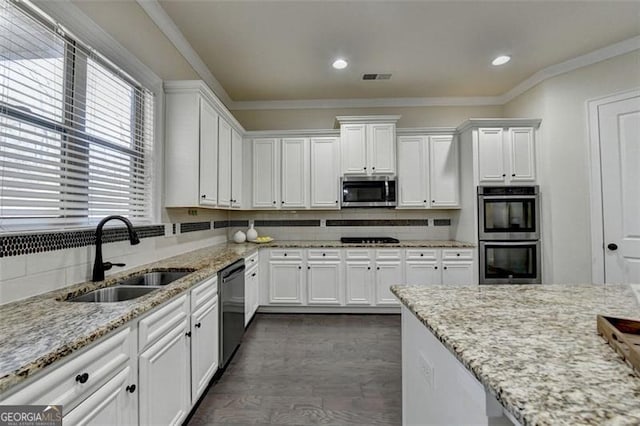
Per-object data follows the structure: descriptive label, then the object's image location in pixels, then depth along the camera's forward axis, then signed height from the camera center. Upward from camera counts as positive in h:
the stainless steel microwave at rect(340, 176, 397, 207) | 3.93 +0.43
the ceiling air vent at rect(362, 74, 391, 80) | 3.59 +1.85
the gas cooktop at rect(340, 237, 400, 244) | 3.89 -0.26
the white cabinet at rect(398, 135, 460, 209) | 3.95 +0.70
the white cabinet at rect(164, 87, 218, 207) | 2.55 +0.67
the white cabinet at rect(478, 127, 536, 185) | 3.57 +0.84
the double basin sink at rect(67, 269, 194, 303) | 1.60 -0.41
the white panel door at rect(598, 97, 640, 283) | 2.92 +0.36
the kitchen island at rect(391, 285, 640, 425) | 0.60 -0.37
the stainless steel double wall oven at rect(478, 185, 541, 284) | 3.48 -0.15
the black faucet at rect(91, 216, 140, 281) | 1.69 -0.15
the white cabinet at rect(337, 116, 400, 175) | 3.87 +1.07
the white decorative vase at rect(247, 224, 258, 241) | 4.03 -0.18
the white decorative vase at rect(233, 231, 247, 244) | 3.95 -0.21
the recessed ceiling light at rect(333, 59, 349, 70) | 3.24 +1.83
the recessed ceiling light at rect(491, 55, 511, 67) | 3.23 +1.87
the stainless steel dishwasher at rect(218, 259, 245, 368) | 2.29 -0.75
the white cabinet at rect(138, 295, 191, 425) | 1.33 -0.77
